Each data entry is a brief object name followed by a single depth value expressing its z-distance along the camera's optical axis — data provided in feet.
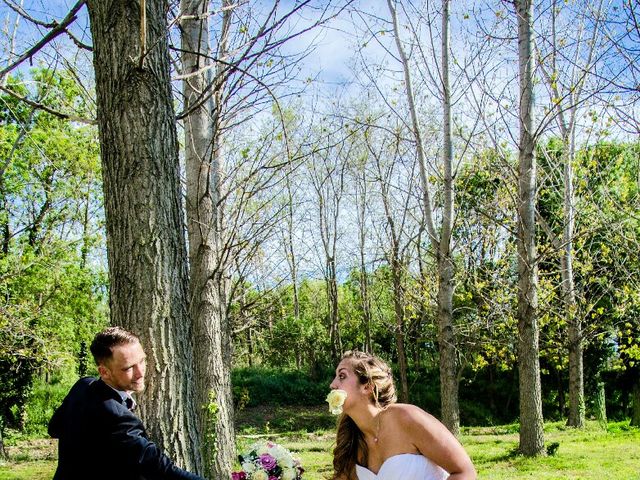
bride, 9.56
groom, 9.32
